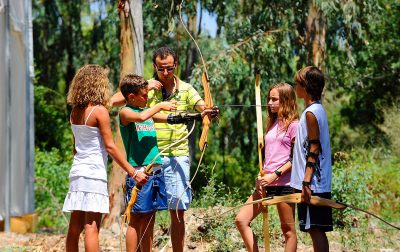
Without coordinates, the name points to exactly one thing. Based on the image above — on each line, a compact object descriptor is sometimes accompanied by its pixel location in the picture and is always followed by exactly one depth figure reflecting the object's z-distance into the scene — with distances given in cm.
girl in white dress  631
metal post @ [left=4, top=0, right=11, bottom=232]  1230
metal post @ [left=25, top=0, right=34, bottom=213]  1420
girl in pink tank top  662
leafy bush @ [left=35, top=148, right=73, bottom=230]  2048
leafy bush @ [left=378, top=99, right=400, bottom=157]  2195
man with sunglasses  702
